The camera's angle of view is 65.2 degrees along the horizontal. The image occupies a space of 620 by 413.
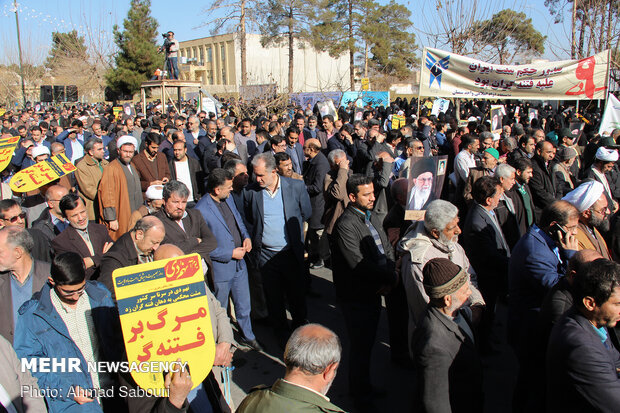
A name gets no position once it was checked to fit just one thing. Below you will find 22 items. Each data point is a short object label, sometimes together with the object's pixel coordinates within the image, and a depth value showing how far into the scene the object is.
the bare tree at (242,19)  29.23
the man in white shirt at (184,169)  7.18
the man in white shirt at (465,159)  7.00
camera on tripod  16.79
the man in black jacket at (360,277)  4.01
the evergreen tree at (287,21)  35.03
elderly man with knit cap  2.65
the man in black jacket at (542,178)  6.46
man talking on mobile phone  3.54
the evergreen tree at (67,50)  41.94
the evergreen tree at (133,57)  42.56
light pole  30.56
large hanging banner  10.05
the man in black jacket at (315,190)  7.10
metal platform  15.93
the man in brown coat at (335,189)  5.89
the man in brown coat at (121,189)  6.46
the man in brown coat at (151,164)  7.23
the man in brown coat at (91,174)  6.73
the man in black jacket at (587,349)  2.42
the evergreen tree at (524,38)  29.34
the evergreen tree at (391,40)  40.39
